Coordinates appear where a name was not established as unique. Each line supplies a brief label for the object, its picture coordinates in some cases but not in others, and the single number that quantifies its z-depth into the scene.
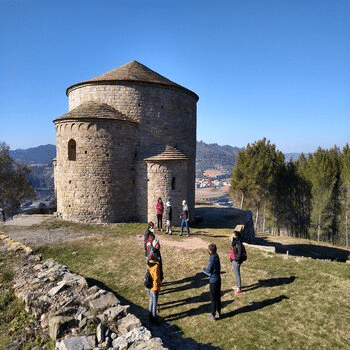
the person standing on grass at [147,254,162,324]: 6.99
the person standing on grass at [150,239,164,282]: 7.22
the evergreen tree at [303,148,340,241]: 33.09
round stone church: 17.39
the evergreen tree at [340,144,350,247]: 32.03
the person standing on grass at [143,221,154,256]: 9.54
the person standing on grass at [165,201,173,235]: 15.22
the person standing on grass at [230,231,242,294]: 8.27
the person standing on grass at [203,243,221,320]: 7.05
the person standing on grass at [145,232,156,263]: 7.47
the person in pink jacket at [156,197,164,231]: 15.41
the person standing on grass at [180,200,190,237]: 14.50
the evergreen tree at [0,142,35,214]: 31.11
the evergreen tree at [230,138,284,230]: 32.59
